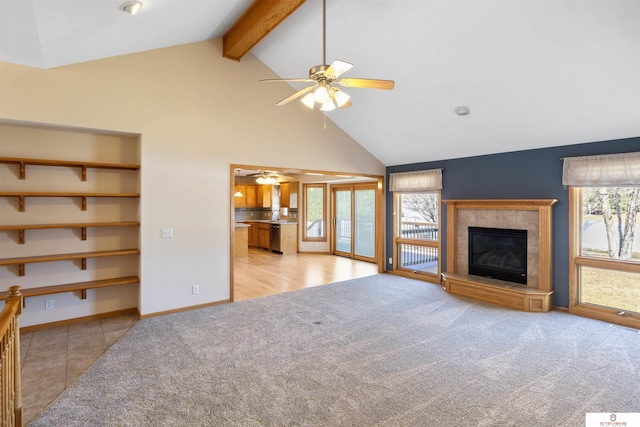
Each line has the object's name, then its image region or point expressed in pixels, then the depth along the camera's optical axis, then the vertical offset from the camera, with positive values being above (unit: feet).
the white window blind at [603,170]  12.89 +1.74
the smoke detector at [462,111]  14.68 +4.64
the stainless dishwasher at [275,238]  31.68 -2.46
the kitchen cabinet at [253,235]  35.32 -2.36
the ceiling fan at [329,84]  8.61 +3.65
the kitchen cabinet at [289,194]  32.65 +1.91
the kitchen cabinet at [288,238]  31.14 -2.40
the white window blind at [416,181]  19.88 +2.04
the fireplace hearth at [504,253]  15.20 -2.14
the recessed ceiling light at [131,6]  9.21 +5.93
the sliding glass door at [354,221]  28.18 -0.72
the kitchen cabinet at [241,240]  29.32 -2.44
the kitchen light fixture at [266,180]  32.04 +3.31
